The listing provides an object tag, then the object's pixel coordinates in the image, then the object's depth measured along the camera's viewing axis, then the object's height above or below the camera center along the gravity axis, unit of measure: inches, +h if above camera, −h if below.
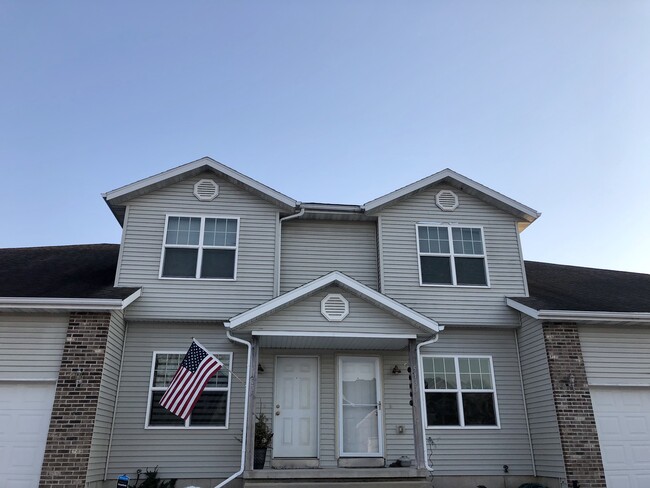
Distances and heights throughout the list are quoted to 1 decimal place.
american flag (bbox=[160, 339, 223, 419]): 331.9 +32.4
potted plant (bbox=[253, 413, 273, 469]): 356.2 -6.4
